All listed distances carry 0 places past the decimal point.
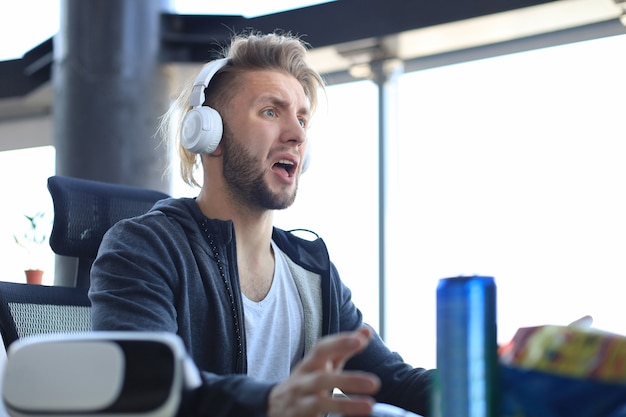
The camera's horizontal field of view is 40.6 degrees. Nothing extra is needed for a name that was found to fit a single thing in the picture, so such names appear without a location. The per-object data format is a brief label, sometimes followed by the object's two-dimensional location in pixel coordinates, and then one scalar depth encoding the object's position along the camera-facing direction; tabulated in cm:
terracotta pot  416
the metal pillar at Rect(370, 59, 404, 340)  396
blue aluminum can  77
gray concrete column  404
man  153
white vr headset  78
